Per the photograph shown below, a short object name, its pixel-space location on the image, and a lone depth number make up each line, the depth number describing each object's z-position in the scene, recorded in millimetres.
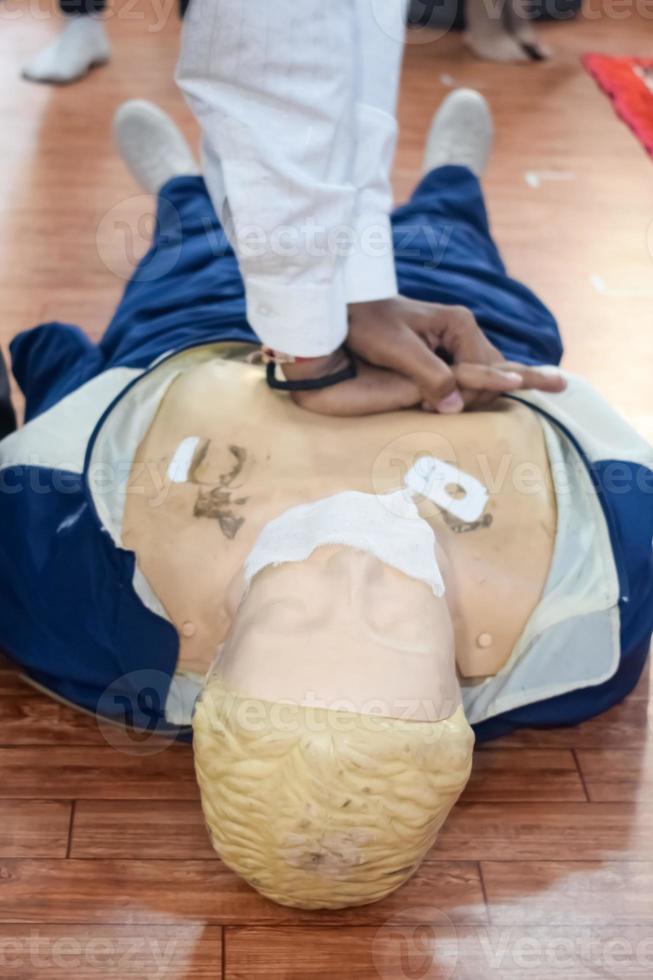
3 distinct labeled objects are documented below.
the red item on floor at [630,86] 2994
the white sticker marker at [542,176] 2699
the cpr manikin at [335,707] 996
